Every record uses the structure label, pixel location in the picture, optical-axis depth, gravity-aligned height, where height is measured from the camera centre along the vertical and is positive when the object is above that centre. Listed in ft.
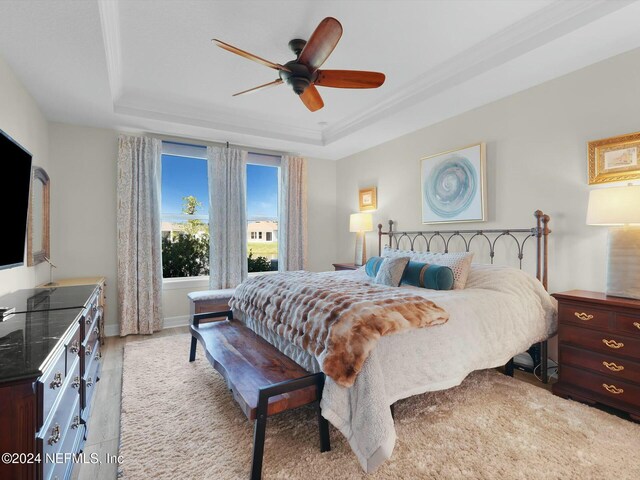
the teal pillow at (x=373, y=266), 11.45 -1.01
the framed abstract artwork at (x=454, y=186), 11.25 +1.93
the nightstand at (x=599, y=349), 6.97 -2.58
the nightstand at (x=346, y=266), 15.79 -1.42
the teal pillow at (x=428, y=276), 9.06 -1.11
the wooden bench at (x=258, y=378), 5.36 -2.71
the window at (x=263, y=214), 17.83 +1.38
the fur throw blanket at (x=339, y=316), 5.79 -1.62
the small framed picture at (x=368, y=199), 16.33 +1.99
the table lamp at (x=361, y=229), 15.88 +0.45
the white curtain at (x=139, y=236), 13.58 +0.13
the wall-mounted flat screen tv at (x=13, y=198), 6.12 +0.86
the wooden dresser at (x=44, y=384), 3.31 -1.80
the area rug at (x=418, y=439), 5.58 -3.97
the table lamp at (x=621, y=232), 7.19 +0.11
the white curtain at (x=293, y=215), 17.57 +1.26
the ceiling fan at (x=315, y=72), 6.64 +4.03
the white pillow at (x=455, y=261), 9.24 -0.73
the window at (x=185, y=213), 15.65 +1.27
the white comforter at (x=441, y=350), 5.53 -2.46
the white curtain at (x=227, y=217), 15.55 +1.07
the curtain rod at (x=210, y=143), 14.75 +4.60
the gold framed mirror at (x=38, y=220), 9.44 +0.62
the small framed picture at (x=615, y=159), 7.86 +1.96
